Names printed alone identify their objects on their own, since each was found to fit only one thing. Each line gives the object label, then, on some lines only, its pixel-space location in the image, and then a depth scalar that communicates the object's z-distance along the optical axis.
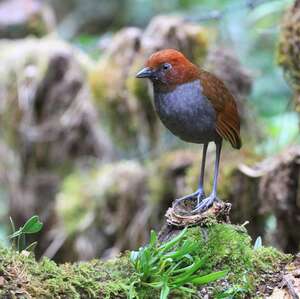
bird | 5.39
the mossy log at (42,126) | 12.70
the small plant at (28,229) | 4.43
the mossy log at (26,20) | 15.51
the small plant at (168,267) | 4.19
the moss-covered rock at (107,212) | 11.11
